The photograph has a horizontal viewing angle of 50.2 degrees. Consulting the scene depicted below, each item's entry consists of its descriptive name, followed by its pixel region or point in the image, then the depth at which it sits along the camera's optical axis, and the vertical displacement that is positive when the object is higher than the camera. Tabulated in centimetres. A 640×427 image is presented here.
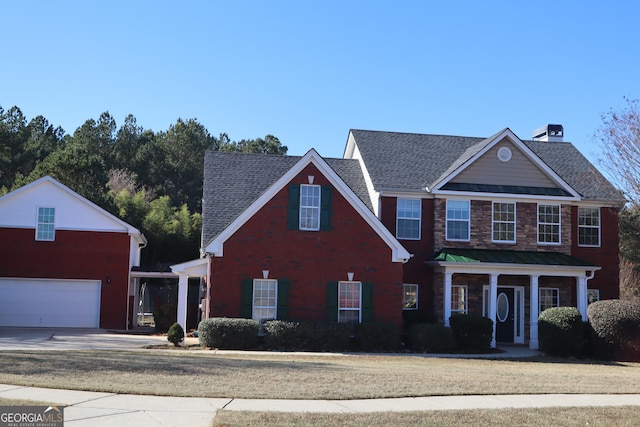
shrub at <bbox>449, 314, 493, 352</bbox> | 2475 -161
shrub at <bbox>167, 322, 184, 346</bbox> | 2223 -181
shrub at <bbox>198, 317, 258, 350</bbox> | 2231 -172
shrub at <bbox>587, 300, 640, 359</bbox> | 2352 -123
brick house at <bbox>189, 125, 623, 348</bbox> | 2405 +205
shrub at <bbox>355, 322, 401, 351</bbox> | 2348 -176
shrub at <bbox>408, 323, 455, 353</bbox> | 2417 -188
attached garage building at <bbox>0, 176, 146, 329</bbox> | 2894 +65
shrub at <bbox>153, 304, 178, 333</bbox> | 2923 -164
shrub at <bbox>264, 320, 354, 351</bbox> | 2283 -176
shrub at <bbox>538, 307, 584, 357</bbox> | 2412 -152
